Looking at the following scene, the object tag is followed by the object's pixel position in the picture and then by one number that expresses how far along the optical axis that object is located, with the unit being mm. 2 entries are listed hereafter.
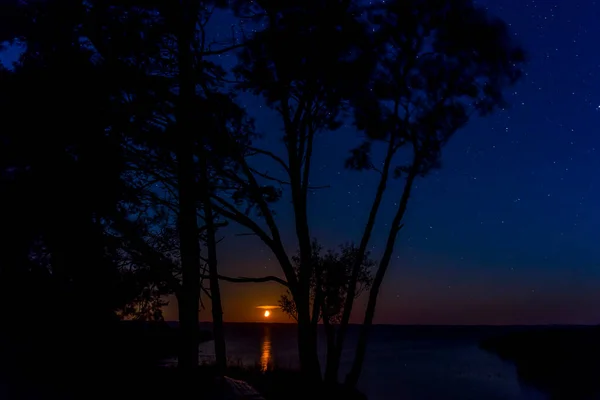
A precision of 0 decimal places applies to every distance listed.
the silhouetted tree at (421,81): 19234
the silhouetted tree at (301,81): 17391
